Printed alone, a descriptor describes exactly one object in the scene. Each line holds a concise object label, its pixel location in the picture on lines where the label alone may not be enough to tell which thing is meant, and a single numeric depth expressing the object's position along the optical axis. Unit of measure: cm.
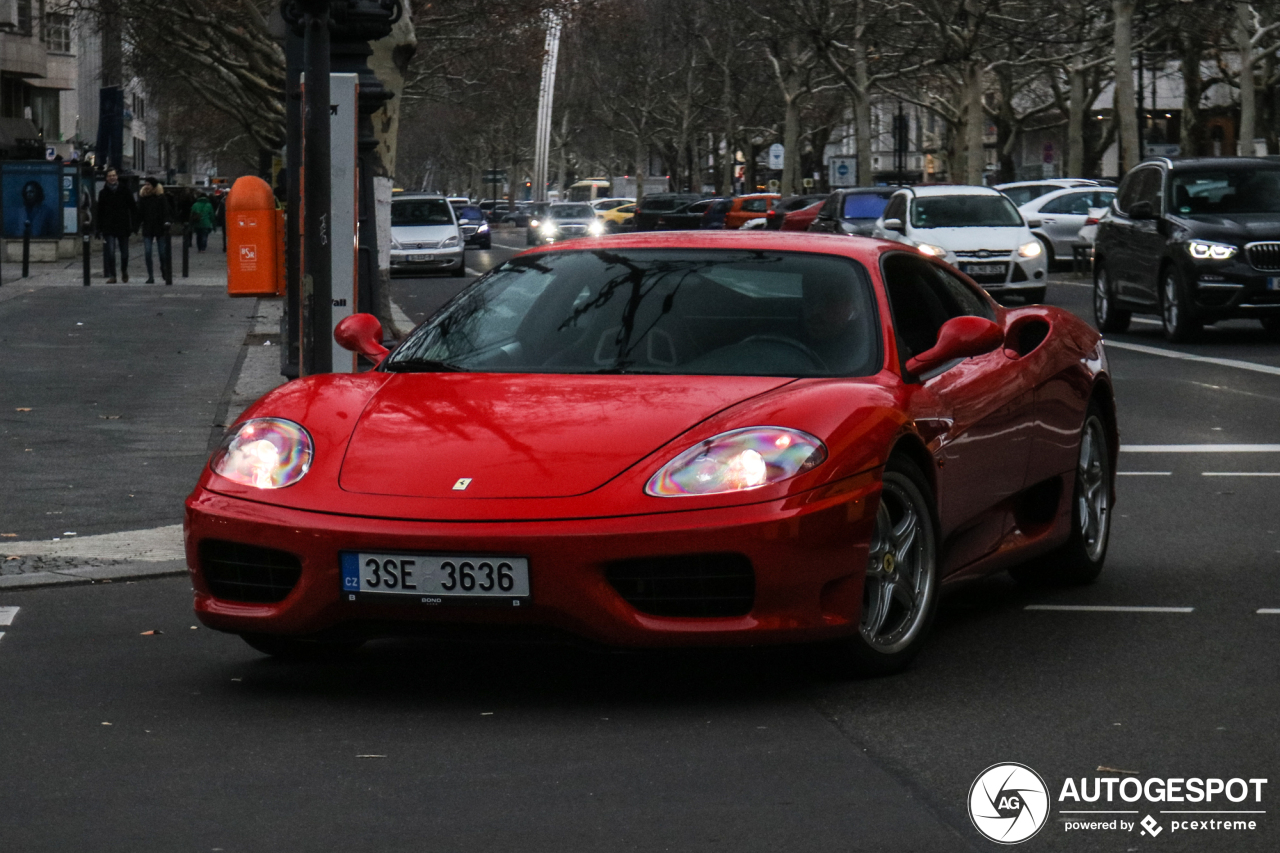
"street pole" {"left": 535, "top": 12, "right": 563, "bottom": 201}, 10006
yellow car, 7325
